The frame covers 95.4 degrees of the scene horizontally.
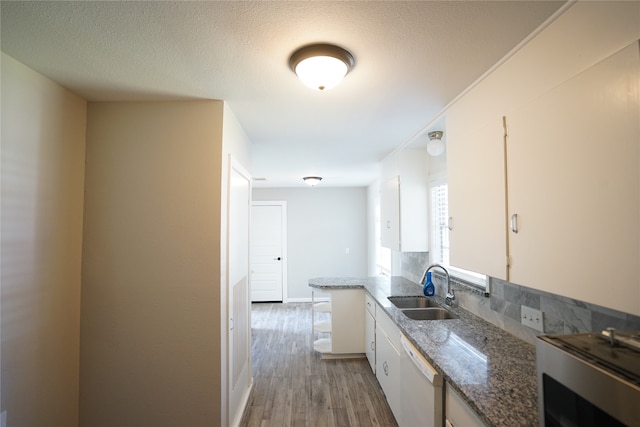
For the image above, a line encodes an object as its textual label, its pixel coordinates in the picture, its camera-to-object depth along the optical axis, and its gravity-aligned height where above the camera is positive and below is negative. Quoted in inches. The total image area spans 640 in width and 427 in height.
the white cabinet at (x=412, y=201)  121.3 +9.4
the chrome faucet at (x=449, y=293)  96.8 -23.4
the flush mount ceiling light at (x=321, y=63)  51.7 +29.3
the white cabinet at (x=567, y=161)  32.5 +8.9
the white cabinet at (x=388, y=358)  86.7 -45.2
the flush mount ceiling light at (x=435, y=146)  92.0 +24.8
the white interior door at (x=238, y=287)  82.9 -20.5
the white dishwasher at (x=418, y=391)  56.2 -36.7
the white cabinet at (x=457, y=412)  45.7 -31.9
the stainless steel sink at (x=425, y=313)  97.4 -30.5
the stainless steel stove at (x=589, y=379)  25.2 -14.8
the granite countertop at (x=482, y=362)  42.3 -26.9
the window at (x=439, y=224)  111.9 -0.2
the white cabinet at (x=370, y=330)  119.6 -46.5
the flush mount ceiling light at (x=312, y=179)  185.5 +28.1
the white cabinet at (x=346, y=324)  135.9 -47.5
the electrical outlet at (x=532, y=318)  61.5 -20.6
